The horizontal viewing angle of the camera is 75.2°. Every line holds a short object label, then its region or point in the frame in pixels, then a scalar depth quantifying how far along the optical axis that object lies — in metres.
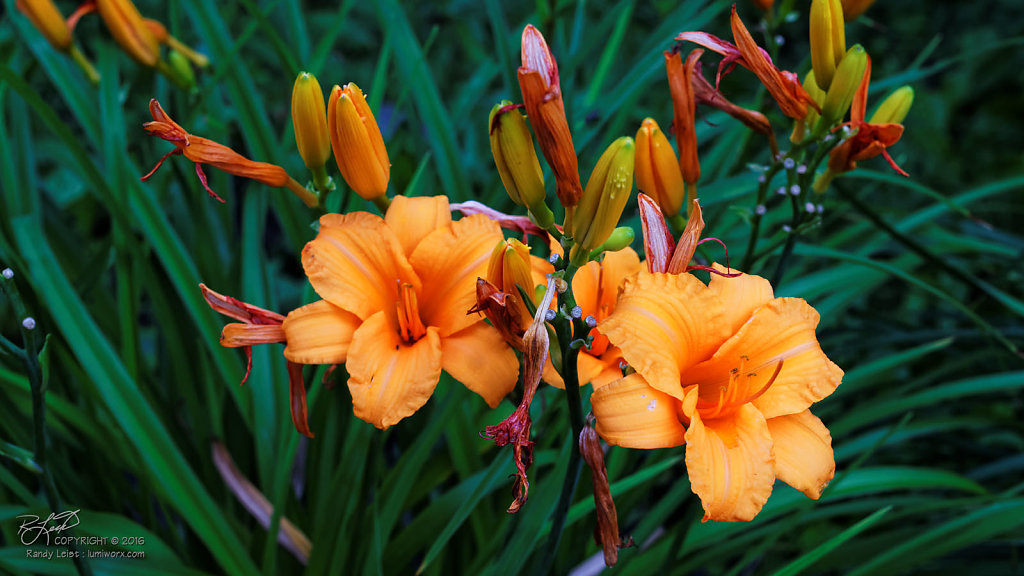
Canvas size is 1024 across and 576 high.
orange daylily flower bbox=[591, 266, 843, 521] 0.53
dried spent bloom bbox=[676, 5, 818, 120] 0.69
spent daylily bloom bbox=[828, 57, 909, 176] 0.75
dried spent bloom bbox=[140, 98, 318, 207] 0.65
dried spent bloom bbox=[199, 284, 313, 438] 0.65
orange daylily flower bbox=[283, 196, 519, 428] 0.60
